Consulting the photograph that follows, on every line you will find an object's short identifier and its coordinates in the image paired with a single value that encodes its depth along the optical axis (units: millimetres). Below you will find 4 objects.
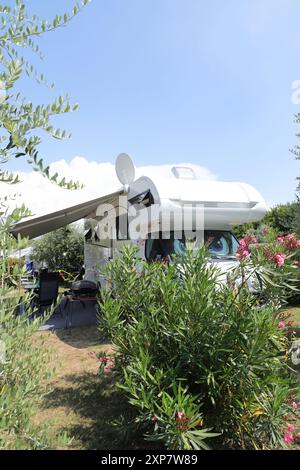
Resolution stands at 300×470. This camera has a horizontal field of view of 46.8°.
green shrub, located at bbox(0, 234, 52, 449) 1439
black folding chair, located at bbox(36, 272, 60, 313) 8445
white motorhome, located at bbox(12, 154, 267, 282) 6742
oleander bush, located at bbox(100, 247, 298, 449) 2732
